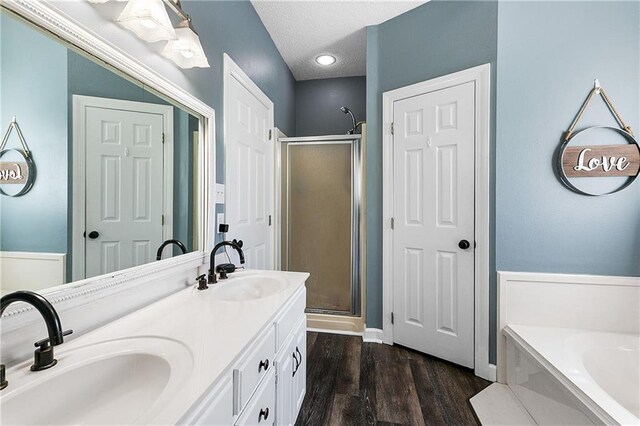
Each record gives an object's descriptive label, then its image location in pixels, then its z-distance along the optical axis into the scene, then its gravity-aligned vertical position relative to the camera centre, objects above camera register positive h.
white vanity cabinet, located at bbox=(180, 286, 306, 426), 0.65 -0.56
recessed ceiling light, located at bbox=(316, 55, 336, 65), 2.96 +1.66
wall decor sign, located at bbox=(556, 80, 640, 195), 1.64 +0.33
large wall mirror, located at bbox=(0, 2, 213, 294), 0.67 +0.15
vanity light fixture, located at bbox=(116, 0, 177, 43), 0.90 +0.66
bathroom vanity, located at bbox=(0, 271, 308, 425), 0.56 -0.37
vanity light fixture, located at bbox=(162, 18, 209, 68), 1.13 +0.68
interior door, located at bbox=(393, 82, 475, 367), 1.95 -0.09
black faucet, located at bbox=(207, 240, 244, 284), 1.33 -0.31
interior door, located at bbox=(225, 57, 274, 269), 1.75 +0.32
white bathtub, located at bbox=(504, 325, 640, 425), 1.13 -0.79
